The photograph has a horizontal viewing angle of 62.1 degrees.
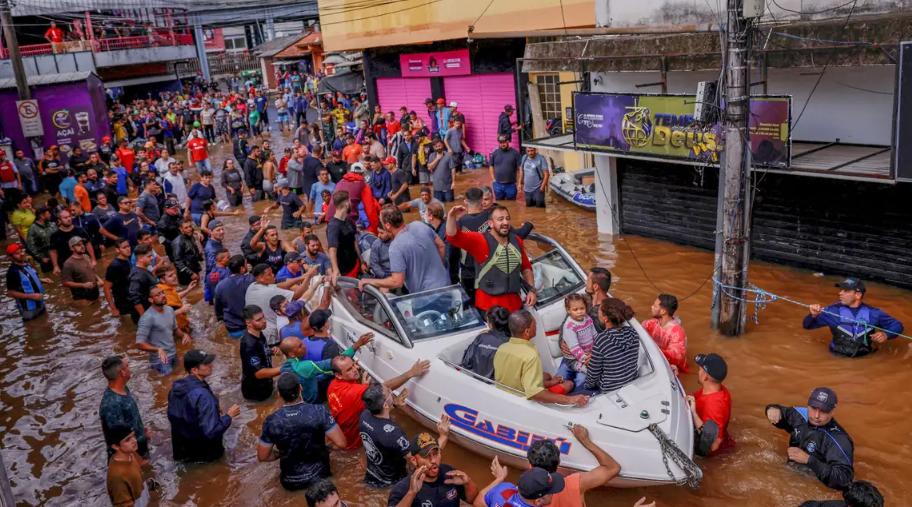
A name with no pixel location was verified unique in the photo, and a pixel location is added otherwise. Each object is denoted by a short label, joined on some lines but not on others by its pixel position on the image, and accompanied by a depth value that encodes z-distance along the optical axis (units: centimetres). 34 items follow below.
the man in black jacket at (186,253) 1202
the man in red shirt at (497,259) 739
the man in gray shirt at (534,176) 1549
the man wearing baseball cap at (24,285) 1197
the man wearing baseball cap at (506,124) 1925
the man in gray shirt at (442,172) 1636
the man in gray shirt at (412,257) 787
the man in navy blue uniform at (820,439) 573
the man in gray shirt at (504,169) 1559
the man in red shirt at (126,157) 2145
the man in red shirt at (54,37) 3803
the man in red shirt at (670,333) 774
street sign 2252
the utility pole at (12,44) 2136
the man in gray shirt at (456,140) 1928
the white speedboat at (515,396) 584
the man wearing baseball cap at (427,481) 498
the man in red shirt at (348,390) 667
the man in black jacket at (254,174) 1905
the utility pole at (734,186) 829
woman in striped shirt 638
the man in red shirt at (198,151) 2159
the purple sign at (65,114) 2483
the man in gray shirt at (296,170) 1656
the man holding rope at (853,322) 787
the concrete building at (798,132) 922
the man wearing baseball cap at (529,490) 448
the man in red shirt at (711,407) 630
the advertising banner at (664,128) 964
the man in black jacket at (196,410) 680
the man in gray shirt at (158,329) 885
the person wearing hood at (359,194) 1103
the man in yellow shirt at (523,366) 613
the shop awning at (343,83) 2778
